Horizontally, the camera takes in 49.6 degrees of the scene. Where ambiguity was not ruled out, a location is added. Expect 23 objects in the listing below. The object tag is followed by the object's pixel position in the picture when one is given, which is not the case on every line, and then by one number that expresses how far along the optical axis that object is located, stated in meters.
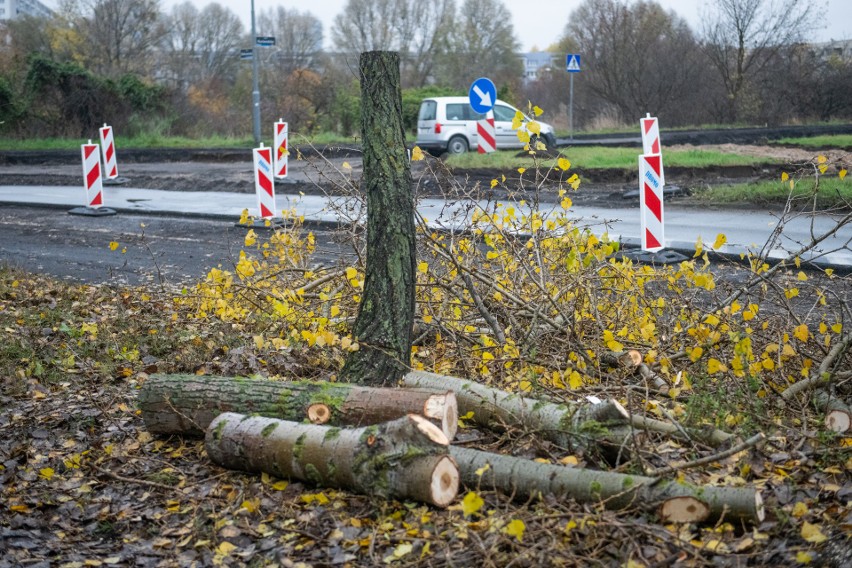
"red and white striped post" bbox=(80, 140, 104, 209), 15.72
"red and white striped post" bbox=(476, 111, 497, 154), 20.30
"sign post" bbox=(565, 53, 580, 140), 22.78
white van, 24.30
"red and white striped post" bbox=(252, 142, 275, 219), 13.53
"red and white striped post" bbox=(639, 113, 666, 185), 11.23
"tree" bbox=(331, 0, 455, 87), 47.22
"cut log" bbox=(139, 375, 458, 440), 4.54
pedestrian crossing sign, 22.77
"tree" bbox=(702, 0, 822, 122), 32.66
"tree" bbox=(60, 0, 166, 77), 42.03
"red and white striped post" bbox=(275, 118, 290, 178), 18.16
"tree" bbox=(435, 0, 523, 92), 47.28
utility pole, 28.84
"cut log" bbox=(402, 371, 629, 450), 4.32
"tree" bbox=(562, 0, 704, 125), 33.25
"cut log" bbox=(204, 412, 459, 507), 4.01
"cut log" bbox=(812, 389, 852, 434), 4.49
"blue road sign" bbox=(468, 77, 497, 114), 17.45
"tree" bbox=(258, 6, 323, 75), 48.87
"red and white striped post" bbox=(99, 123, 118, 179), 17.27
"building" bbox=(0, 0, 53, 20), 134.38
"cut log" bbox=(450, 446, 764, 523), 3.70
